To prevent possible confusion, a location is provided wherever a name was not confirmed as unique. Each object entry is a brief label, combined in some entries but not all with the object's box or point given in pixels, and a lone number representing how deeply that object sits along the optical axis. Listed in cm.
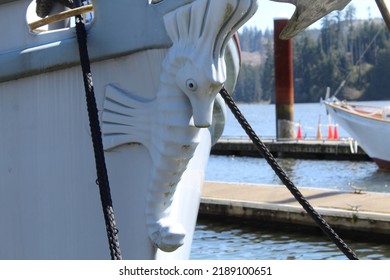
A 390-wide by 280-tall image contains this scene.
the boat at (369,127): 2164
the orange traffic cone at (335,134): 2945
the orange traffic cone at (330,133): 2963
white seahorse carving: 377
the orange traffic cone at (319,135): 2931
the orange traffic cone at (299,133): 2959
